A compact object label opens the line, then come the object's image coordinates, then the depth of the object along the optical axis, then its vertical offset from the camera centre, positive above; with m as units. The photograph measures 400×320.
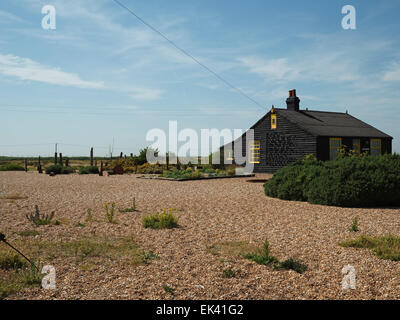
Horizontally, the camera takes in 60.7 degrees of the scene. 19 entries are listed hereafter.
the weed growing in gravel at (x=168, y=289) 4.75 -1.78
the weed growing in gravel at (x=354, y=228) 8.32 -1.61
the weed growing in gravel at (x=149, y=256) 6.23 -1.73
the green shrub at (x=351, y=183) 11.37 -0.72
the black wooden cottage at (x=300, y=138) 26.27 +2.01
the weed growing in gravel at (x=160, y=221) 8.78 -1.54
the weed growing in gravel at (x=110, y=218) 9.27 -1.51
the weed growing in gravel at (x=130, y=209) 10.91 -1.51
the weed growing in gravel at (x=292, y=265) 5.69 -1.76
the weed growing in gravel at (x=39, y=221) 8.83 -1.52
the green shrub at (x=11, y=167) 37.09 -0.46
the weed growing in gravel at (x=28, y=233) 7.88 -1.64
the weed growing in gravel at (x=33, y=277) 5.11 -1.73
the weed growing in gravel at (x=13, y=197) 13.83 -1.39
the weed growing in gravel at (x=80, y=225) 8.84 -1.61
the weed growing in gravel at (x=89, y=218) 9.43 -1.54
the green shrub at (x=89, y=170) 31.80 -0.68
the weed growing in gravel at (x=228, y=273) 5.37 -1.77
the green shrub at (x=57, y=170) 31.52 -0.66
